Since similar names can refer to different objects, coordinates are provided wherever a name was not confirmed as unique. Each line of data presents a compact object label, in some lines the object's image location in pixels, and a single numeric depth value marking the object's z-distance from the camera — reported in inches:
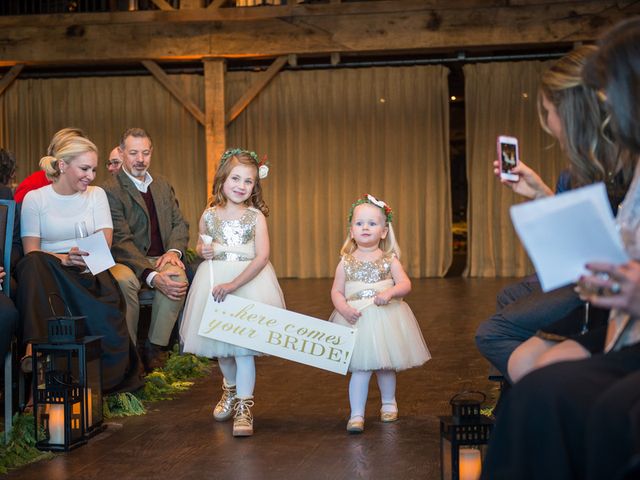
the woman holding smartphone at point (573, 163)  90.4
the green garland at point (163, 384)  165.3
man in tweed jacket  191.6
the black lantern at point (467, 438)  101.4
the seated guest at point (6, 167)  207.8
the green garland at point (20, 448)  129.1
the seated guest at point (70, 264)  154.0
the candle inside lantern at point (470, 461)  102.0
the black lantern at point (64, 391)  135.9
